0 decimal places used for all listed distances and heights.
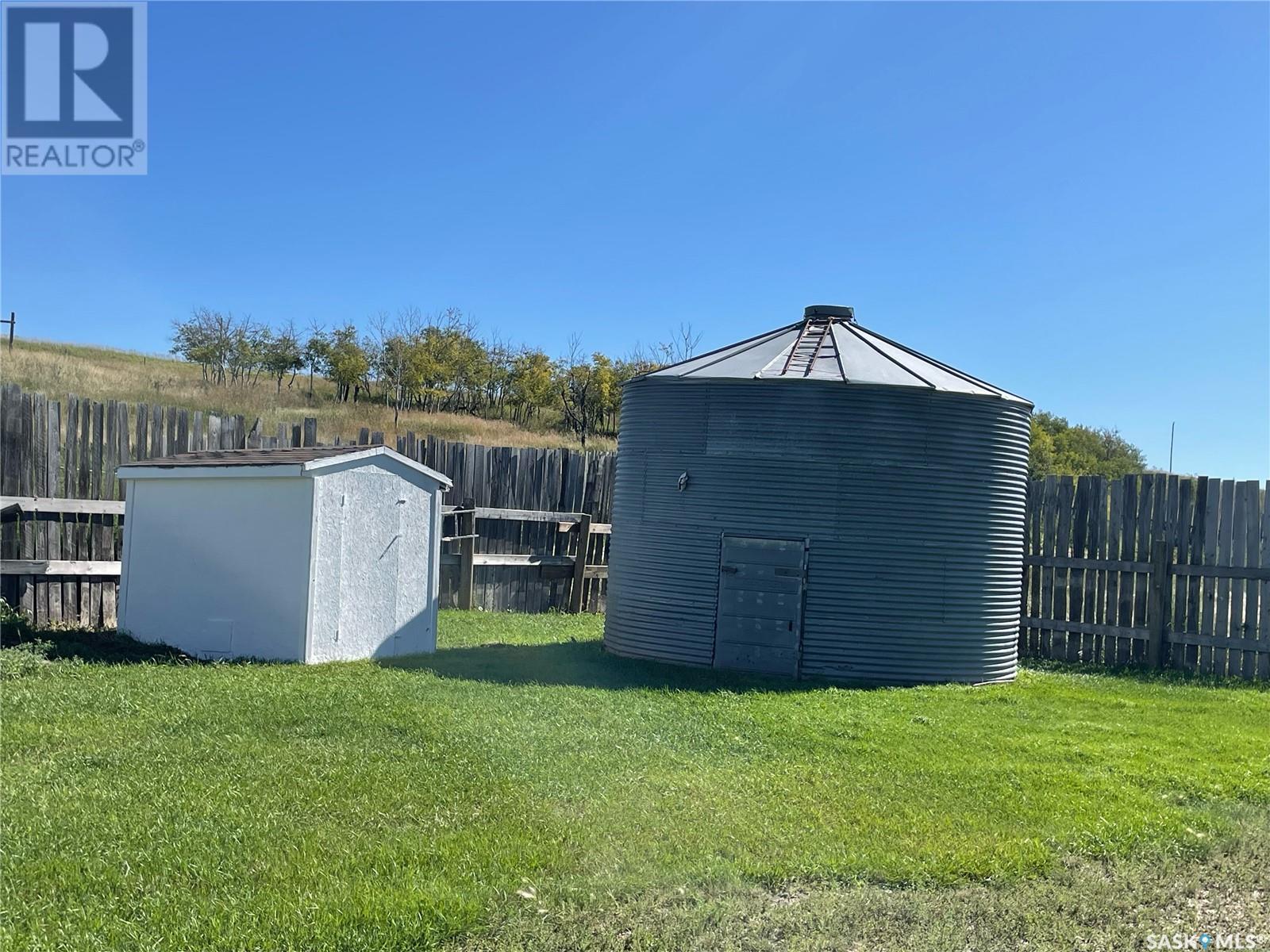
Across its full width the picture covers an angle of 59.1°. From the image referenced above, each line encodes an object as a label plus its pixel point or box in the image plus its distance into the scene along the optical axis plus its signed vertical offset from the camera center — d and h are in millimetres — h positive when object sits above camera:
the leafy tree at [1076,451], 49000 +1397
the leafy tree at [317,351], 50531 +4349
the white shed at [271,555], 11172 -1132
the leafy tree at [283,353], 51250 +4278
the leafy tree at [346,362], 48062 +3761
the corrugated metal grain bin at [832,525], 11969 -615
